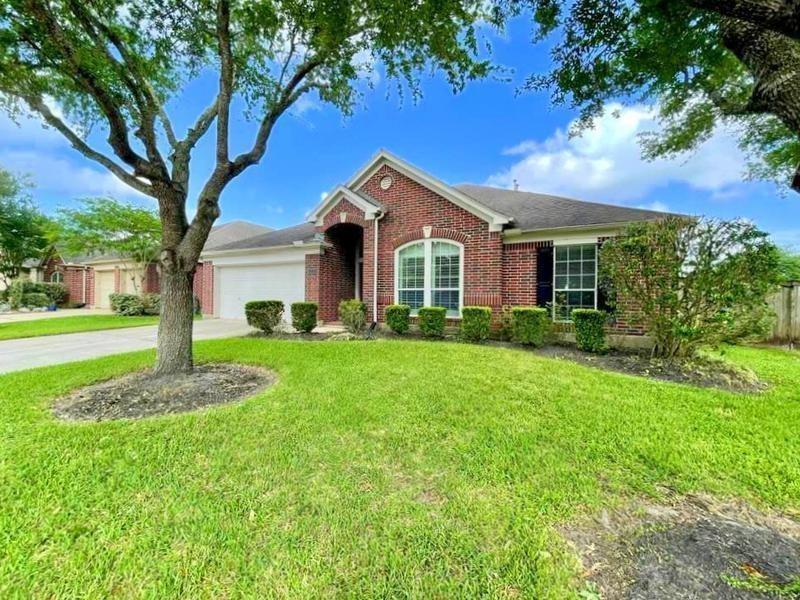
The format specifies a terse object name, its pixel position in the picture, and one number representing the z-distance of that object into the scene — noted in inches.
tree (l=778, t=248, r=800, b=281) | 604.8
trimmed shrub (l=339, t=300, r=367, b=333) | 406.9
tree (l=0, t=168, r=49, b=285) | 954.1
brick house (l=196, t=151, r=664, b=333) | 361.4
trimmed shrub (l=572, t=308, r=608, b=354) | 305.9
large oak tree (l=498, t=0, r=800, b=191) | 99.8
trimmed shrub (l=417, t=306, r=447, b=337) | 373.4
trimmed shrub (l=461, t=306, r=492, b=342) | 351.6
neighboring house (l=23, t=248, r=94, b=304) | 969.3
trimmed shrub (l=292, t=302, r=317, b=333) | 415.5
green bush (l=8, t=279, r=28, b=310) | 865.5
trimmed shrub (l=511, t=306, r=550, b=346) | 329.1
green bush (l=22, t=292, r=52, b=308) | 887.7
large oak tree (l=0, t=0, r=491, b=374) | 200.2
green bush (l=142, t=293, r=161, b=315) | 687.7
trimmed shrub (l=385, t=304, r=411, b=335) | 396.5
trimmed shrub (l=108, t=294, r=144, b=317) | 677.9
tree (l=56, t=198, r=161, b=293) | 661.3
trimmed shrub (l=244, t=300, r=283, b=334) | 417.7
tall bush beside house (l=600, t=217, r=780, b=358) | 239.1
